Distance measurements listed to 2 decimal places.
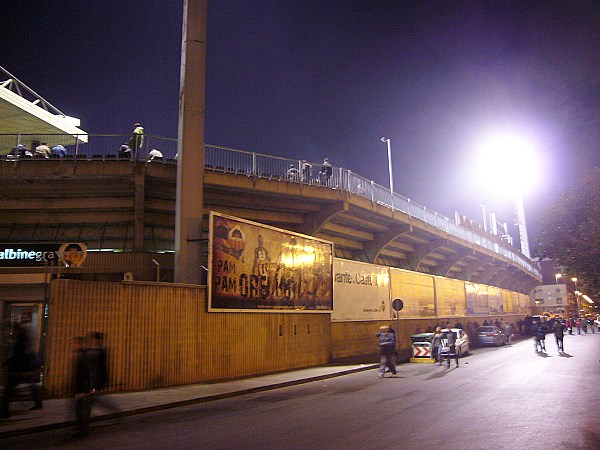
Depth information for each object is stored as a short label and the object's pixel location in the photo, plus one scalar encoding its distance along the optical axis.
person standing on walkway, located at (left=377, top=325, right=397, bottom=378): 17.17
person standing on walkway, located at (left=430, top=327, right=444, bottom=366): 21.95
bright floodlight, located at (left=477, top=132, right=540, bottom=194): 49.11
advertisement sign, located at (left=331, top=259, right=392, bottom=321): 23.75
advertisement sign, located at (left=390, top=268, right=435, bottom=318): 29.12
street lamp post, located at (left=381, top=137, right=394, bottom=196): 38.01
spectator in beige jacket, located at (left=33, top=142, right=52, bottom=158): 18.61
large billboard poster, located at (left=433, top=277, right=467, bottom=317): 35.09
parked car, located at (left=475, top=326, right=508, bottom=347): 34.87
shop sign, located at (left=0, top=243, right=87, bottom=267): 17.73
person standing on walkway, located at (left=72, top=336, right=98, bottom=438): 8.45
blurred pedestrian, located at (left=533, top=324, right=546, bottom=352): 27.95
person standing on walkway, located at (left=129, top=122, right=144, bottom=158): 18.81
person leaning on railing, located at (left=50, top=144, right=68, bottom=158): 18.89
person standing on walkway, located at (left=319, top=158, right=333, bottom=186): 24.47
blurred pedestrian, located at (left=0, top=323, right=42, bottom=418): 9.89
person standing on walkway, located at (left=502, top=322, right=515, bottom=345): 37.81
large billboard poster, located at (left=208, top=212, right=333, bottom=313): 16.62
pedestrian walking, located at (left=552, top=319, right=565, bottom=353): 27.17
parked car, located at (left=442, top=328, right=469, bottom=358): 25.61
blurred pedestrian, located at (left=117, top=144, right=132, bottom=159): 18.92
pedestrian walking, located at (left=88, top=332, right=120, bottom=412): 8.60
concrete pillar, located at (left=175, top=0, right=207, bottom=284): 17.38
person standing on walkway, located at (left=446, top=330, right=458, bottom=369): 21.07
